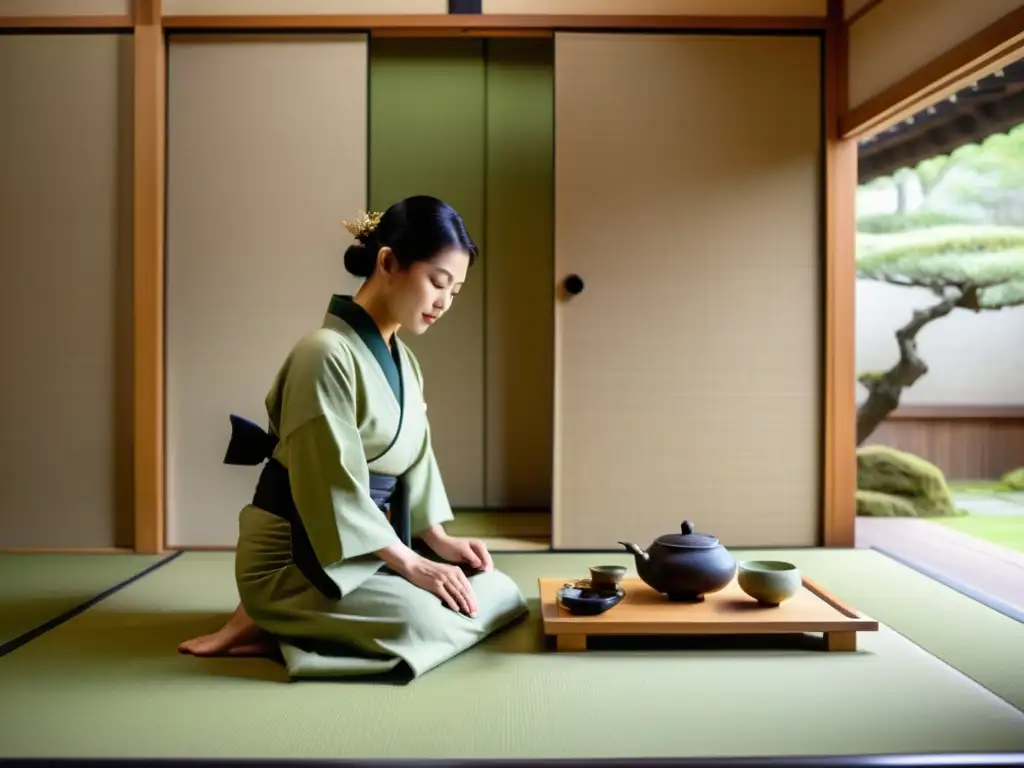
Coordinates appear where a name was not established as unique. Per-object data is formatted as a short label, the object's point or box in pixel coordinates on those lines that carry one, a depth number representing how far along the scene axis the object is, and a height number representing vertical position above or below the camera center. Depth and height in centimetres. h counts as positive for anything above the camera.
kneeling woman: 206 -30
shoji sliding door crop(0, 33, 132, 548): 364 +40
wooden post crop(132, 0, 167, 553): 359 +41
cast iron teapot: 232 -49
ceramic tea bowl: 231 -53
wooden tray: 219 -60
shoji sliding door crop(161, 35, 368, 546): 364 +72
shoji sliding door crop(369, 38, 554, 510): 477 +83
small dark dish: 226 -57
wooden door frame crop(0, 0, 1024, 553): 360 +77
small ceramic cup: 242 -54
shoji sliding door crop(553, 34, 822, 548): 365 +36
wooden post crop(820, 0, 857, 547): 367 +16
